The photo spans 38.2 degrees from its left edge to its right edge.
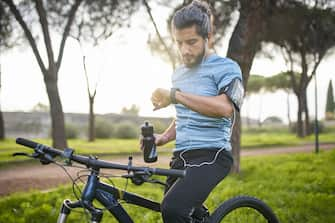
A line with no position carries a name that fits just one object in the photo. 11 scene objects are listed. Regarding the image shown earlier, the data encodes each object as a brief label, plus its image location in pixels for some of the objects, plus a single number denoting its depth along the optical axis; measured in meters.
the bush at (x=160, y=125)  21.72
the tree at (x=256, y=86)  41.87
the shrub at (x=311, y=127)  24.88
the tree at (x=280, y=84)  35.13
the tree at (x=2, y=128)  17.90
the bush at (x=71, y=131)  24.14
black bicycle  1.96
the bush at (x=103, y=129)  25.67
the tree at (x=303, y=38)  20.61
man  2.31
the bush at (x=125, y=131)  25.59
